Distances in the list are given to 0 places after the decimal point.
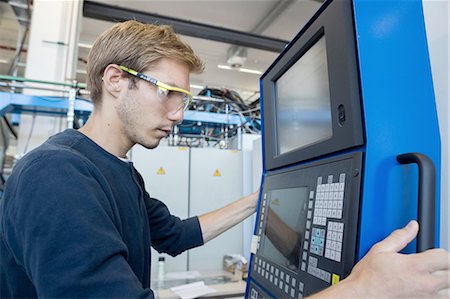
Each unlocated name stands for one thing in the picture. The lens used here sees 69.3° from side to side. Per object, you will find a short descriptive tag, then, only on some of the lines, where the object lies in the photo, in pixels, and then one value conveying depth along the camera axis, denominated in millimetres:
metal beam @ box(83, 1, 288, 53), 2582
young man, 480
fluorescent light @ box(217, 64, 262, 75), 6198
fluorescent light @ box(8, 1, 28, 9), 2918
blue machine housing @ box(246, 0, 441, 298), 534
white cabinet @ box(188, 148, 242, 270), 2320
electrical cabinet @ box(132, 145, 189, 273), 2219
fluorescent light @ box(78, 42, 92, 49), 5273
